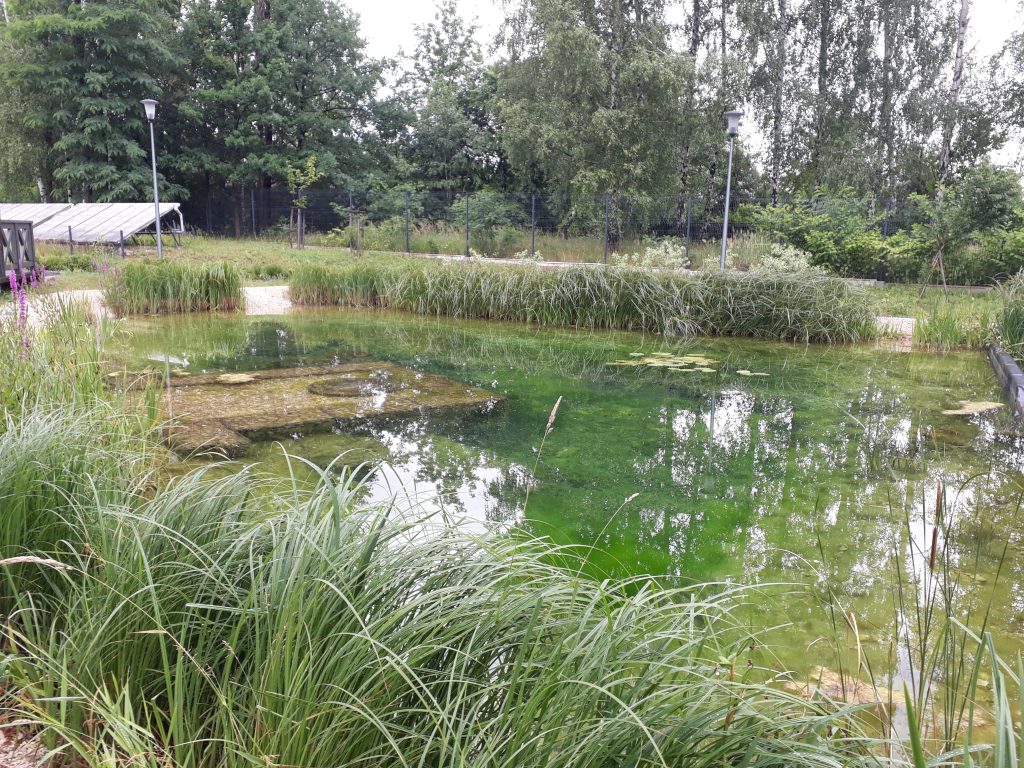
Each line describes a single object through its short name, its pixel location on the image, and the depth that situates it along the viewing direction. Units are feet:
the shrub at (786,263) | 31.07
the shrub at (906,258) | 43.16
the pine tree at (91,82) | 68.03
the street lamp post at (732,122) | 37.09
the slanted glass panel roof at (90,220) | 48.42
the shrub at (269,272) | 45.80
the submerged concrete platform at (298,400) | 14.87
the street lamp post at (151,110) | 43.80
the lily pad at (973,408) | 17.15
